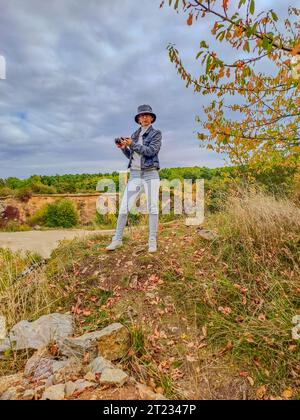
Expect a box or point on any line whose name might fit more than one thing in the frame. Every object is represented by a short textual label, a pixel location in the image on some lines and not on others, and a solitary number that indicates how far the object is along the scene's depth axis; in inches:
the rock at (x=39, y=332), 133.8
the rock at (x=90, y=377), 102.7
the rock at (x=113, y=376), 100.1
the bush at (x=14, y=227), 494.0
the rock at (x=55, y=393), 94.3
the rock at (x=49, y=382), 102.9
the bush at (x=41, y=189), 650.8
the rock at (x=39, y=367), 112.3
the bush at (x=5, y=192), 620.8
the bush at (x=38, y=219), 547.8
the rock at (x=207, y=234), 200.8
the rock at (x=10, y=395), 100.1
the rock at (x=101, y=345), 122.5
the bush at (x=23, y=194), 610.9
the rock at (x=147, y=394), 97.5
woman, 175.8
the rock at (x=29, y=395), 98.6
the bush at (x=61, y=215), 541.3
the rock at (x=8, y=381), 108.4
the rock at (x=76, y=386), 96.3
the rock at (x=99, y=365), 108.5
